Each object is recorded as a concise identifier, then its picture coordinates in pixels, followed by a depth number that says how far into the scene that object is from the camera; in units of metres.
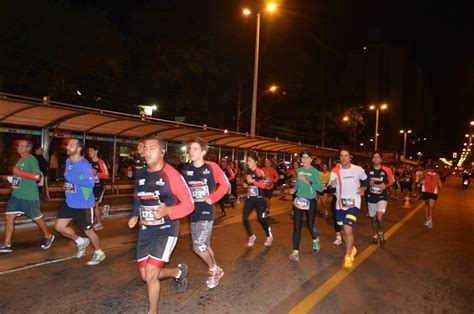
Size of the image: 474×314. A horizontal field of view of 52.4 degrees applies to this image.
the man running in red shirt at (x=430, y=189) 12.75
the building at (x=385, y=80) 101.75
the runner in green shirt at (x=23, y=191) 7.43
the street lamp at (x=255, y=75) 20.55
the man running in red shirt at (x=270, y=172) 11.31
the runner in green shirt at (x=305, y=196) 7.42
